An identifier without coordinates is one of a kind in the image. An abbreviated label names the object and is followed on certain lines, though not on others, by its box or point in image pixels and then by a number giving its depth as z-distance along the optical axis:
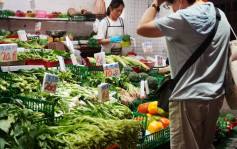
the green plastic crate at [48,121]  2.01
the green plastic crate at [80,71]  3.80
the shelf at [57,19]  8.12
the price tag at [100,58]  3.92
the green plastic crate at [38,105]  2.17
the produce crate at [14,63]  3.34
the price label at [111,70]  3.34
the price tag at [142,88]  3.51
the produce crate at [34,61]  3.68
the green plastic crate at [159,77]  4.40
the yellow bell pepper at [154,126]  3.06
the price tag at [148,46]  5.10
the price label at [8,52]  2.60
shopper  2.13
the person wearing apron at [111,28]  5.86
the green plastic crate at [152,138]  2.70
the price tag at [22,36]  4.42
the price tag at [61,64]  3.42
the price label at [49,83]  2.31
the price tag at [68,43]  4.11
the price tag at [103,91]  2.51
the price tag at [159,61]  5.23
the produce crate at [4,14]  6.80
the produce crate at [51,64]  3.88
